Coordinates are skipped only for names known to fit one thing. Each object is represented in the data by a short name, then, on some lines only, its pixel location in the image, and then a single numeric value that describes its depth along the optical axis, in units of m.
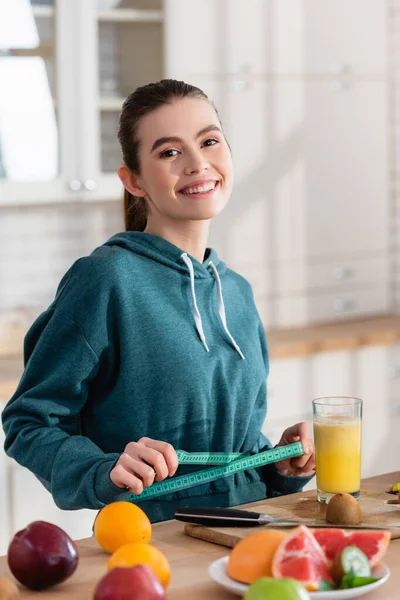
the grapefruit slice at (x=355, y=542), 1.48
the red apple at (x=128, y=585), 1.32
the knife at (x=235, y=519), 1.67
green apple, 1.27
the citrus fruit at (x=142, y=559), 1.43
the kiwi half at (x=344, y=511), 1.68
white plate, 1.41
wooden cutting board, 1.65
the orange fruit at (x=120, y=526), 1.59
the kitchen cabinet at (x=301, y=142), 3.83
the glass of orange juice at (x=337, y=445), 1.81
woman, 1.88
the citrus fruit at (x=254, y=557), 1.45
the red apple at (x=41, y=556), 1.47
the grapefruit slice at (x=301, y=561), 1.42
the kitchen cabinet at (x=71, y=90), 3.45
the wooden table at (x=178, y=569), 1.47
